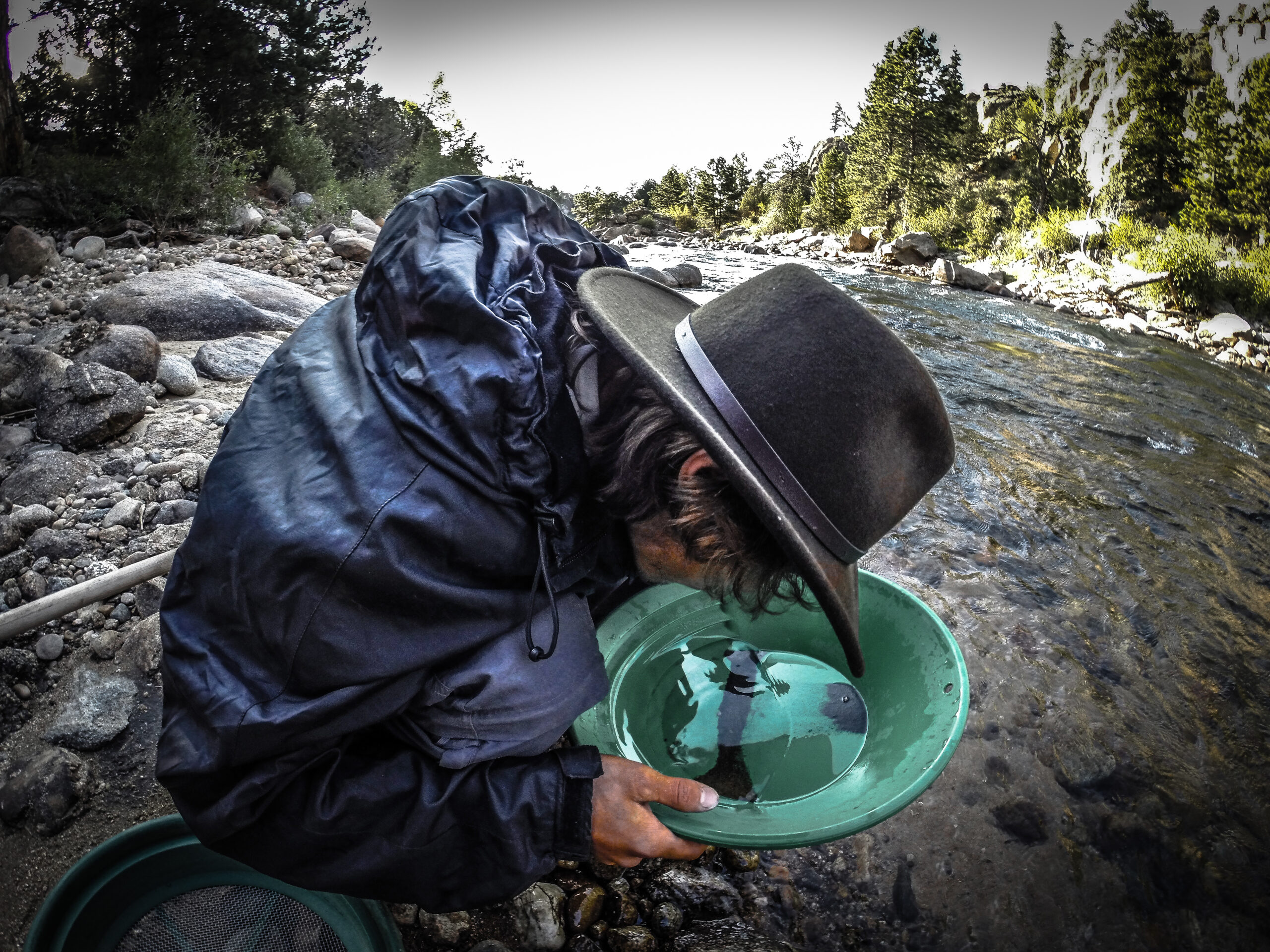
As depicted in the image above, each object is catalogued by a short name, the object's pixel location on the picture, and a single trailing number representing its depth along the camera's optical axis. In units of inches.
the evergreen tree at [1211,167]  573.9
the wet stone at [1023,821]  65.1
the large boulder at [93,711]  58.7
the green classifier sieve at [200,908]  39.9
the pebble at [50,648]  65.3
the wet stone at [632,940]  51.8
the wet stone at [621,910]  53.6
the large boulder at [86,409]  95.6
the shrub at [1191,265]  411.8
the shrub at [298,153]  438.9
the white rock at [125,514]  82.0
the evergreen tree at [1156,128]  698.8
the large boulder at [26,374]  99.1
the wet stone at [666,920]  53.4
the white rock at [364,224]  359.6
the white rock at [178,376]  115.9
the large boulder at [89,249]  207.0
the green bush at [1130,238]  526.0
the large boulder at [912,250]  617.6
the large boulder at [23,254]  185.0
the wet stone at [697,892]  55.6
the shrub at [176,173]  249.0
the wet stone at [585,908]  52.6
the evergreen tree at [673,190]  1659.7
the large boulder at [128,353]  111.7
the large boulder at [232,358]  127.4
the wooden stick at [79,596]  63.0
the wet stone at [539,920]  51.1
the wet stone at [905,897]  57.8
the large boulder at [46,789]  52.6
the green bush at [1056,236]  595.5
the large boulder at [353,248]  258.2
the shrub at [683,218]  1546.5
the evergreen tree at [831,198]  1048.8
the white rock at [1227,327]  337.1
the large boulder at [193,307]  145.7
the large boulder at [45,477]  84.7
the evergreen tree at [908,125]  949.2
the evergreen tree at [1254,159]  539.8
